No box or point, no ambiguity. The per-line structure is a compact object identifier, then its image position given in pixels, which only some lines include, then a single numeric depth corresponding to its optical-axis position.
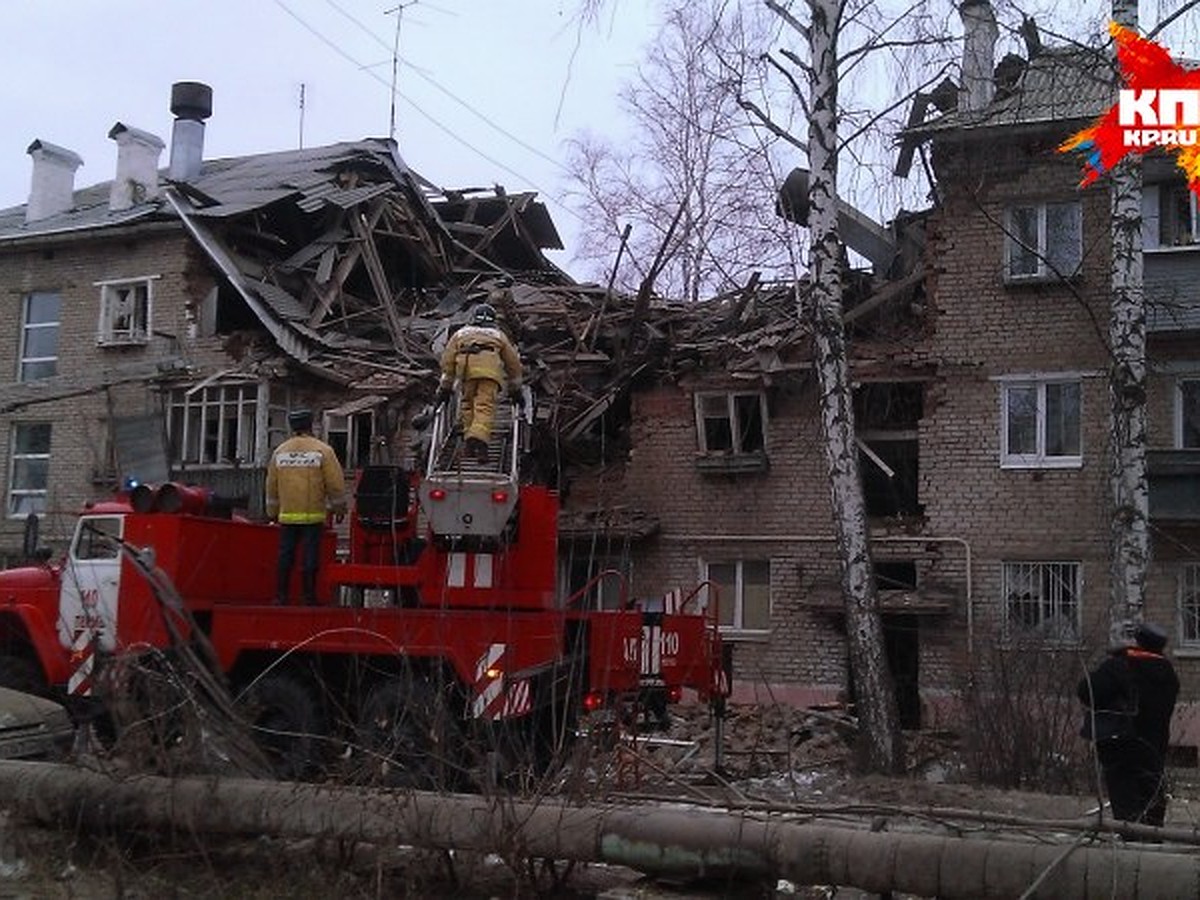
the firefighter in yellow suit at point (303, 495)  9.84
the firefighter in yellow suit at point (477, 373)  9.23
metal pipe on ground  5.05
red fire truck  8.48
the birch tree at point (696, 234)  25.70
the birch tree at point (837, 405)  12.57
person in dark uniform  8.03
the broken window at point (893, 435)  17.95
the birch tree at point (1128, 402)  12.45
